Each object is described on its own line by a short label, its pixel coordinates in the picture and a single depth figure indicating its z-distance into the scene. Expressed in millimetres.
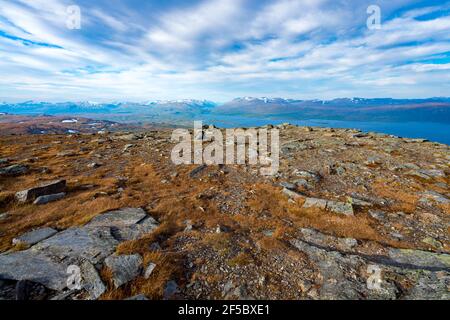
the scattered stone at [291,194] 16417
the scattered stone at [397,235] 11830
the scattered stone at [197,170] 21733
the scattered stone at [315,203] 14941
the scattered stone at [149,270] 8250
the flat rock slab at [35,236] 10373
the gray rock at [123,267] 7993
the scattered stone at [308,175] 19955
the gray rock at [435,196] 15617
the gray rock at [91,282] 7406
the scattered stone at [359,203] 15242
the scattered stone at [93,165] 24409
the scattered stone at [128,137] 41822
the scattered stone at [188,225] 11926
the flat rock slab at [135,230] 10891
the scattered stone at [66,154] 29461
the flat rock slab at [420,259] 9359
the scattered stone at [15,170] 20734
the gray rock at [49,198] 14781
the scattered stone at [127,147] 32031
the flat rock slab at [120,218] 12109
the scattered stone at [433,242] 11172
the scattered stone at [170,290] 7648
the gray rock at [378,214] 13723
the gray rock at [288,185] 18234
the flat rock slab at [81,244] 9281
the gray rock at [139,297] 7211
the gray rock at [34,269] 7875
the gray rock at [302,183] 18594
